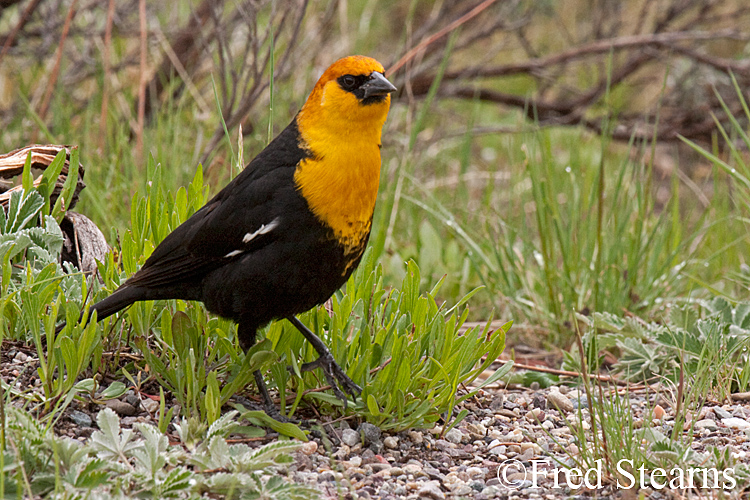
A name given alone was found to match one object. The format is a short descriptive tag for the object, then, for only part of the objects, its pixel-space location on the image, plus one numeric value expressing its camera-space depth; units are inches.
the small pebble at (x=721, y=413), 221.1
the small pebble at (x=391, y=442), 207.3
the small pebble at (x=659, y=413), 226.5
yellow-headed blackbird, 213.3
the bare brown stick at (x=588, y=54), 454.9
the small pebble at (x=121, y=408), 203.6
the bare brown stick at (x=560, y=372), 264.7
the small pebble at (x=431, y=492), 178.1
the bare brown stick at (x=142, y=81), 344.8
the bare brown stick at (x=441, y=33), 355.3
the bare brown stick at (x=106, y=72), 355.3
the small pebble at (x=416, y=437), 212.0
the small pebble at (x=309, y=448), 194.8
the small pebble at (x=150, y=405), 205.5
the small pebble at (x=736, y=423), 212.1
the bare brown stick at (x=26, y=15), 378.5
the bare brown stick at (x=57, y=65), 351.7
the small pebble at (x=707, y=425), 213.0
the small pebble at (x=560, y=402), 238.2
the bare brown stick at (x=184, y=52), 450.0
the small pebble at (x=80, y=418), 193.8
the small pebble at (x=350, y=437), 205.8
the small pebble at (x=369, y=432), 207.6
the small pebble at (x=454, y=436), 214.4
